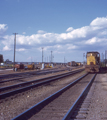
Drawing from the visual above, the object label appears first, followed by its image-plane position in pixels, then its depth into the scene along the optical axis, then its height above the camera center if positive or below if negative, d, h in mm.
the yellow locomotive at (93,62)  29531 +353
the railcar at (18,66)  45225 -746
